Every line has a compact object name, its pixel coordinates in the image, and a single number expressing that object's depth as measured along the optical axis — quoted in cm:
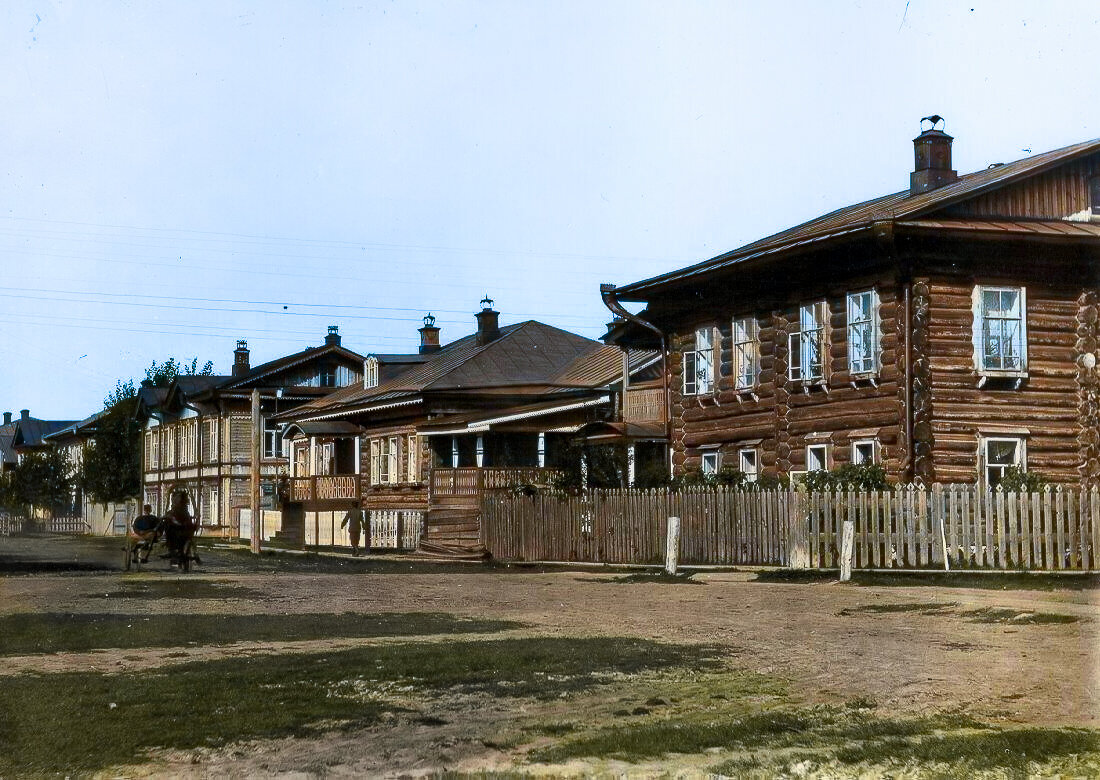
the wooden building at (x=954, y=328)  2916
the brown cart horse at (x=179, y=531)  3122
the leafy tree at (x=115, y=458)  9250
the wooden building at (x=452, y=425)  4194
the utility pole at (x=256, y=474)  4505
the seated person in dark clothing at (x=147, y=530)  3209
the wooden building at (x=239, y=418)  7250
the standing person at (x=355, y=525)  4724
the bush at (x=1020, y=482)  2561
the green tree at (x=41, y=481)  10388
